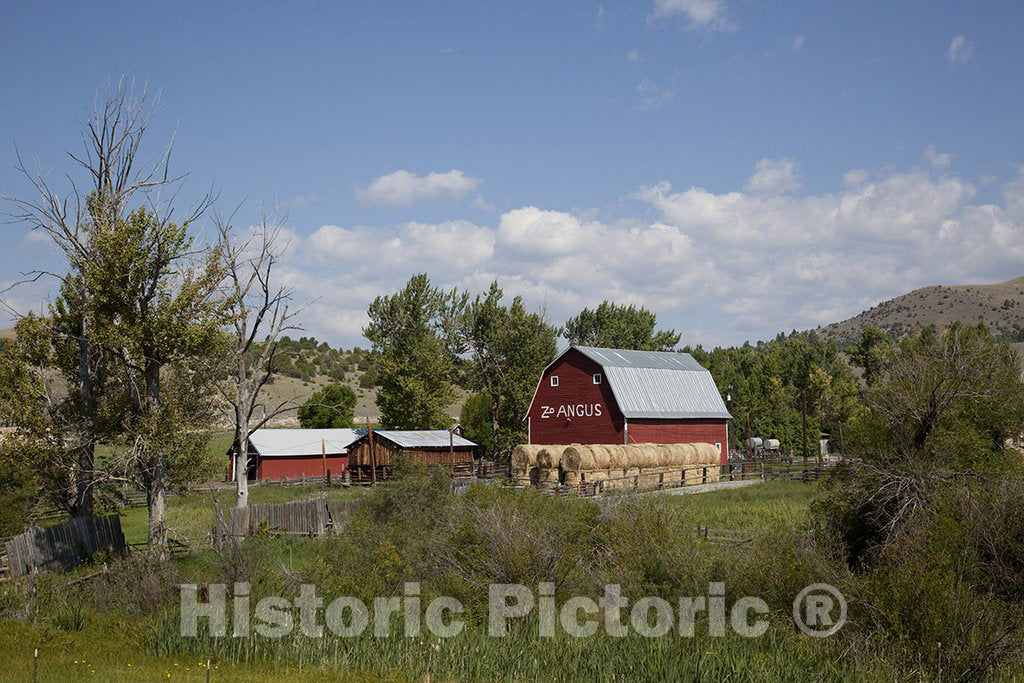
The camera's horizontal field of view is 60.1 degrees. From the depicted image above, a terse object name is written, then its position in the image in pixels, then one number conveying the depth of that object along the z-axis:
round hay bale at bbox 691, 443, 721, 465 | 48.78
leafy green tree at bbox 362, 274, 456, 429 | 64.75
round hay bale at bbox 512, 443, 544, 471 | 43.84
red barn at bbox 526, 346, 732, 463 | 48.69
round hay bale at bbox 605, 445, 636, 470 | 43.00
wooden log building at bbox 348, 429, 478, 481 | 50.94
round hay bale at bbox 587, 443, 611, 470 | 42.15
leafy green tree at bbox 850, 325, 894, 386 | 87.75
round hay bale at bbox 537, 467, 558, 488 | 42.34
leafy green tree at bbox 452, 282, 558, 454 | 64.62
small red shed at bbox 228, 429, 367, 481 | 56.94
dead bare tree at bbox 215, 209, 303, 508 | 29.80
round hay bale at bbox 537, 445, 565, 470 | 42.72
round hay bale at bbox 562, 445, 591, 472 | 41.66
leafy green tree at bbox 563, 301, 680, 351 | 81.12
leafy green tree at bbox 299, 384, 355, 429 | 77.06
